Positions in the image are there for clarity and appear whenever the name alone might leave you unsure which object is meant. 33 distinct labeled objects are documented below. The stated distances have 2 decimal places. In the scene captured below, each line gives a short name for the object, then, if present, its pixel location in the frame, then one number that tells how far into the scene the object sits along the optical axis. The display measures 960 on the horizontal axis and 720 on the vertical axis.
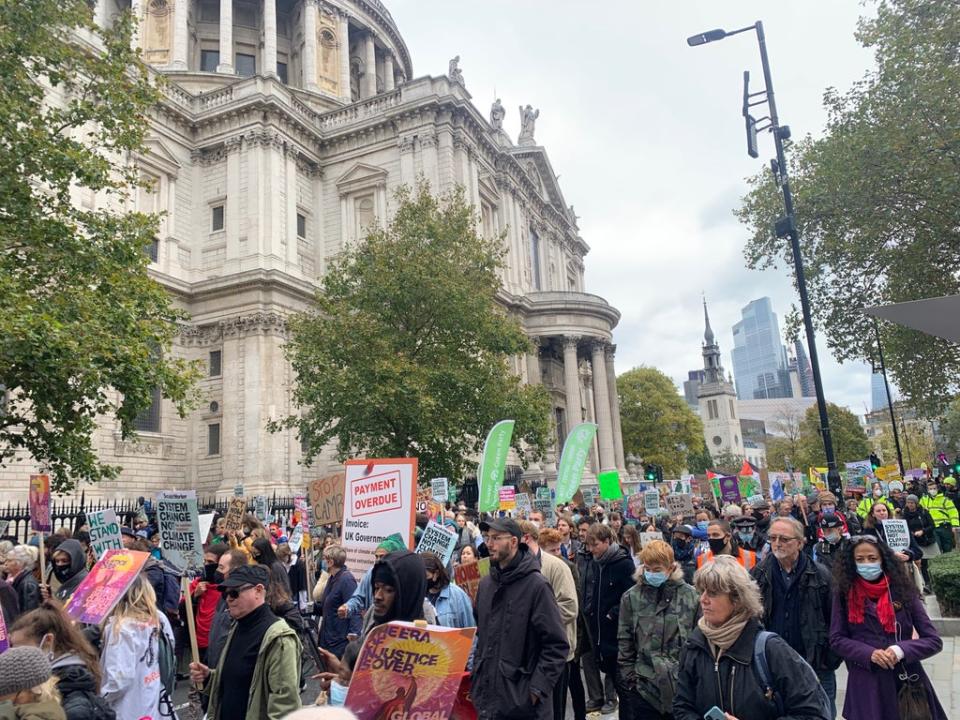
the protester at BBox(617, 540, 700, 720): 5.07
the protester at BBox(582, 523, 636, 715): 6.79
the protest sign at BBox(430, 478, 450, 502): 15.94
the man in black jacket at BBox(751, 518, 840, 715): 5.48
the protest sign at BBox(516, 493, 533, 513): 16.10
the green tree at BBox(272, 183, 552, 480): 20.88
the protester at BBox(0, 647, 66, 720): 3.13
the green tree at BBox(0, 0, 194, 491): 12.43
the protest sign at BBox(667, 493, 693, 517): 15.68
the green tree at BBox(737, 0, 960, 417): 18.39
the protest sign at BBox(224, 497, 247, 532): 15.06
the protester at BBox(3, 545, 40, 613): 7.52
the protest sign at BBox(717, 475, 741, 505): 19.92
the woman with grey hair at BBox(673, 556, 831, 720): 3.33
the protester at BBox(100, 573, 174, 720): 4.62
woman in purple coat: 4.57
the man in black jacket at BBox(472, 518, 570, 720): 4.54
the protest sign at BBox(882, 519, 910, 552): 7.66
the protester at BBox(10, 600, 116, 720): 3.74
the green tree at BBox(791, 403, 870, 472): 74.00
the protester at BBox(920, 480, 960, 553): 14.39
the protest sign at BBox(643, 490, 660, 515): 18.22
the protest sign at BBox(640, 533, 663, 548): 9.77
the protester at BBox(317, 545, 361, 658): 7.47
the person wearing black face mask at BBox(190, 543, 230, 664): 7.38
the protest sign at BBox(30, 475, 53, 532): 12.04
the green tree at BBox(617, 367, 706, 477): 64.75
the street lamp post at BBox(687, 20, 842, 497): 10.38
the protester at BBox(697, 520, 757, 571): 6.94
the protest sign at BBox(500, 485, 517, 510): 17.67
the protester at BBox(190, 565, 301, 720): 3.97
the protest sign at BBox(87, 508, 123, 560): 8.39
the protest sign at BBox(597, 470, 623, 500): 23.86
